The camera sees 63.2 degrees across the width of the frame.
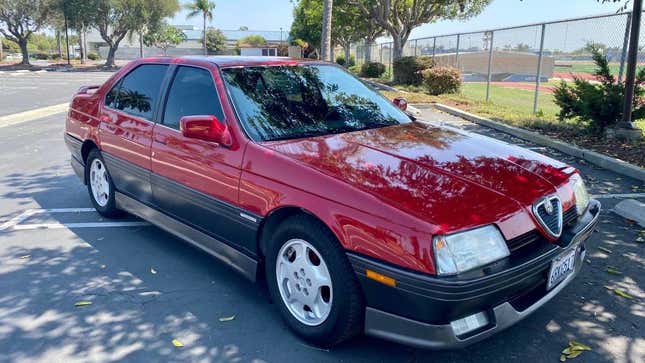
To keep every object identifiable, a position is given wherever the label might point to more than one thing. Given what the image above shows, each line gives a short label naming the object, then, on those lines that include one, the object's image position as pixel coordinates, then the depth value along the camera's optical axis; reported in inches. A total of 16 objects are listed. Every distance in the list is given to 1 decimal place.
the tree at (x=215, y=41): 2982.3
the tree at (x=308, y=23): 1492.2
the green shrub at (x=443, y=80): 714.2
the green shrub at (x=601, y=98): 343.0
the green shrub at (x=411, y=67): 860.6
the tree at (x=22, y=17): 1759.4
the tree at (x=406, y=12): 1013.7
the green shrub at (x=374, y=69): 1179.3
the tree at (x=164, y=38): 2004.2
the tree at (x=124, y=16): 1803.6
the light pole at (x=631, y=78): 325.4
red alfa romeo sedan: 102.2
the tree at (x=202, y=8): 2748.5
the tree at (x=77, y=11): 1734.7
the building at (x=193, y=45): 2743.6
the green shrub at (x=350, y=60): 2015.5
